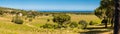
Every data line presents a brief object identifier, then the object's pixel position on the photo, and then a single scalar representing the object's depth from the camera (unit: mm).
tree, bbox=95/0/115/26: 15984
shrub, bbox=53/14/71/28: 26895
